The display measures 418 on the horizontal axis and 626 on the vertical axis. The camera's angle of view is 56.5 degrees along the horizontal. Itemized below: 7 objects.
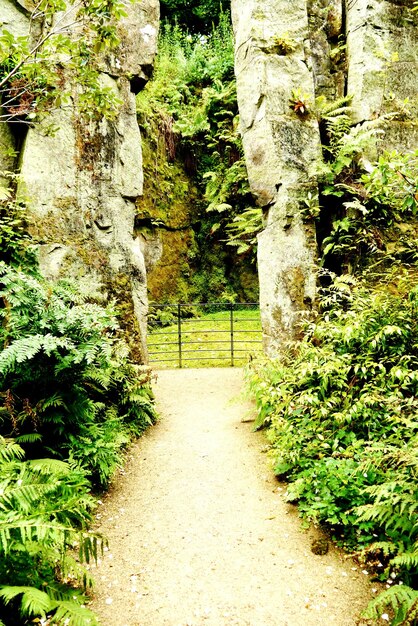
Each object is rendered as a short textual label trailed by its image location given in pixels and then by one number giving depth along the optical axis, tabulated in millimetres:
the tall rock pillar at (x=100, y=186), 5250
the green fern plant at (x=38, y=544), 2266
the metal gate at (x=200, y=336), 9672
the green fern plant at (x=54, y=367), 3695
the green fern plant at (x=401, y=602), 2404
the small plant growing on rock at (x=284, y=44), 6469
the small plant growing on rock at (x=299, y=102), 6344
